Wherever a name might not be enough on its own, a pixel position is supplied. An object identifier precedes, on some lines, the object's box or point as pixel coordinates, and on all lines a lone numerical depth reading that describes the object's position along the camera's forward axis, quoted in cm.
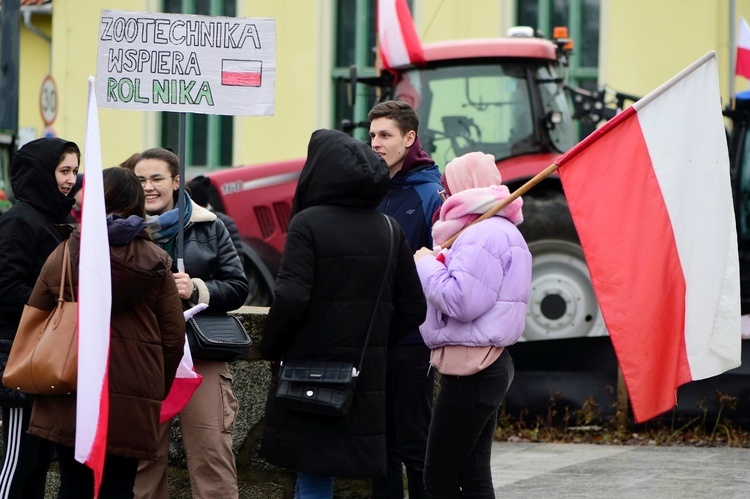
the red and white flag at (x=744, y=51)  2779
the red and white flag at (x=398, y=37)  2378
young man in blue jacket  1166
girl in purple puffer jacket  1062
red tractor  2311
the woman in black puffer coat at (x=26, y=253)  1095
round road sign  3947
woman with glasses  1187
